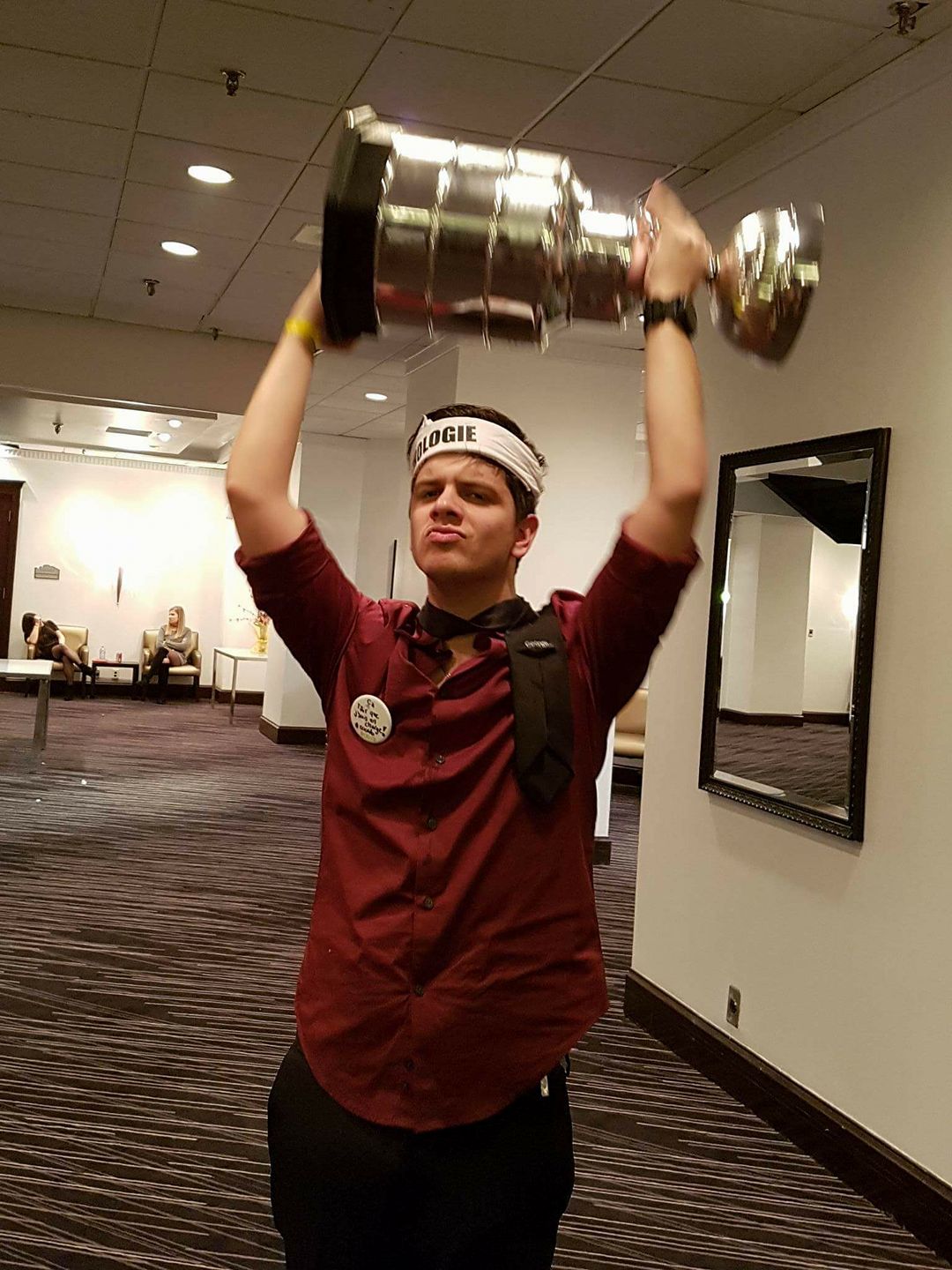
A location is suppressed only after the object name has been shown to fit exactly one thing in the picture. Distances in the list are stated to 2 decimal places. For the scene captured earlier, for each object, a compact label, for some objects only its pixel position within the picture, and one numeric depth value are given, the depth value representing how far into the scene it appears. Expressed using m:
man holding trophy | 1.30
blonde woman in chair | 15.06
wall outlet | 3.70
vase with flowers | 14.62
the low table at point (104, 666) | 15.16
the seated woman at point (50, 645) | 14.82
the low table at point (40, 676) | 9.57
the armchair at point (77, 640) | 15.29
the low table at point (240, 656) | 13.30
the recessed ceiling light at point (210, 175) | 4.52
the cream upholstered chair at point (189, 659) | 15.42
